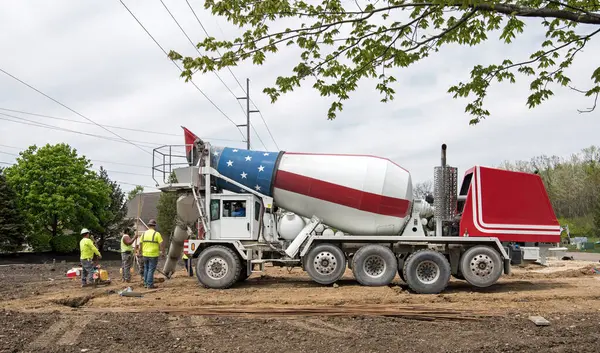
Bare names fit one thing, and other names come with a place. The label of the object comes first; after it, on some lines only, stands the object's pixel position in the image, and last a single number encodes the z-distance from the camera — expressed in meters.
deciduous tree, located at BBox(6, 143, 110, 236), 42.50
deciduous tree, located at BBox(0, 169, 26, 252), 36.97
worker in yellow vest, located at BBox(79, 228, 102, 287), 14.41
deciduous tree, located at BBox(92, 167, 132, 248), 48.41
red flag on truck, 14.45
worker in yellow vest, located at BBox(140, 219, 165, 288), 13.65
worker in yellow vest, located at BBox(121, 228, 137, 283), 15.48
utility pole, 33.30
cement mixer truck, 12.81
